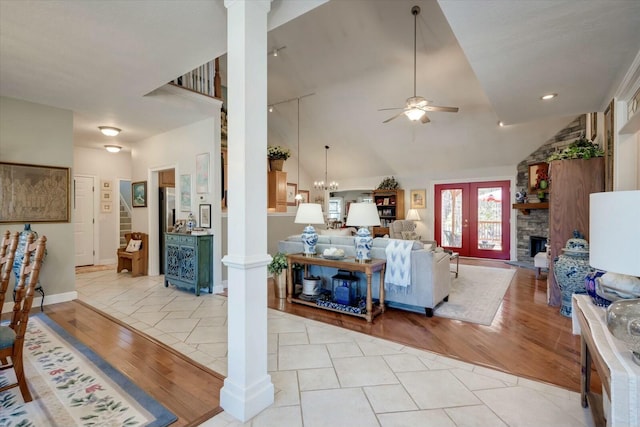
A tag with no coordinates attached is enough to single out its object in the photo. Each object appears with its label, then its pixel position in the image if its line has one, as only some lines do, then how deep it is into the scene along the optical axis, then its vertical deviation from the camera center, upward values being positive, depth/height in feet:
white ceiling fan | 13.41 +4.75
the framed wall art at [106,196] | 23.05 +1.20
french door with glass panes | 24.91 -0.66
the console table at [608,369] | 3.50 -2.06
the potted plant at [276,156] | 23.29 +4.35
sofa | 11.46 -2.71
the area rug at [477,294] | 11.71 -4.11
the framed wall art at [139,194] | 18.85 +1.11
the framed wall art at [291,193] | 29.08 +1.84
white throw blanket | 11.52 -2.10
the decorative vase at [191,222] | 15.71 -0.59
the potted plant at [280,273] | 13.58 -2.90
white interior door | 21.67 -0.59
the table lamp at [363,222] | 11.16 -0.42
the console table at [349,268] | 10.95 -2.22
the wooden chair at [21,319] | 5.95 -2.27
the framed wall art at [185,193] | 16.37 +1.02
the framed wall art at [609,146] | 11.35 +2.57
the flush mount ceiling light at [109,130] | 16.01 +4.42
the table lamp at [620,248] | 3.69 -0.49
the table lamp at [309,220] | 12.53 -0.39
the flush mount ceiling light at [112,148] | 18.60 +4.01
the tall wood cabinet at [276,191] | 23.03 +1.57
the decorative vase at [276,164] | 23.58 +3.76
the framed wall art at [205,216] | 15.40 -0.27
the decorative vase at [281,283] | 13.82 -3.40
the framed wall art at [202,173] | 15.30 +2.00
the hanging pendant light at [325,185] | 29.25 +2.66
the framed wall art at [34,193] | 12.26 +0.79
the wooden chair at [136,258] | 18.49 -2.99
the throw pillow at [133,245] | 18.71 -2.21
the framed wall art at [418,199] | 28.37 +1.14
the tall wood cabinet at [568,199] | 12.31 +0.51
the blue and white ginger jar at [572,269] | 11.05 -2.22
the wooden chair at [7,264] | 6.31 -1.16
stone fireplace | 21.02 -0.49
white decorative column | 5.81 -0.04
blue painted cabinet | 14.56 -2.58
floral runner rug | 5.80 -4.10
